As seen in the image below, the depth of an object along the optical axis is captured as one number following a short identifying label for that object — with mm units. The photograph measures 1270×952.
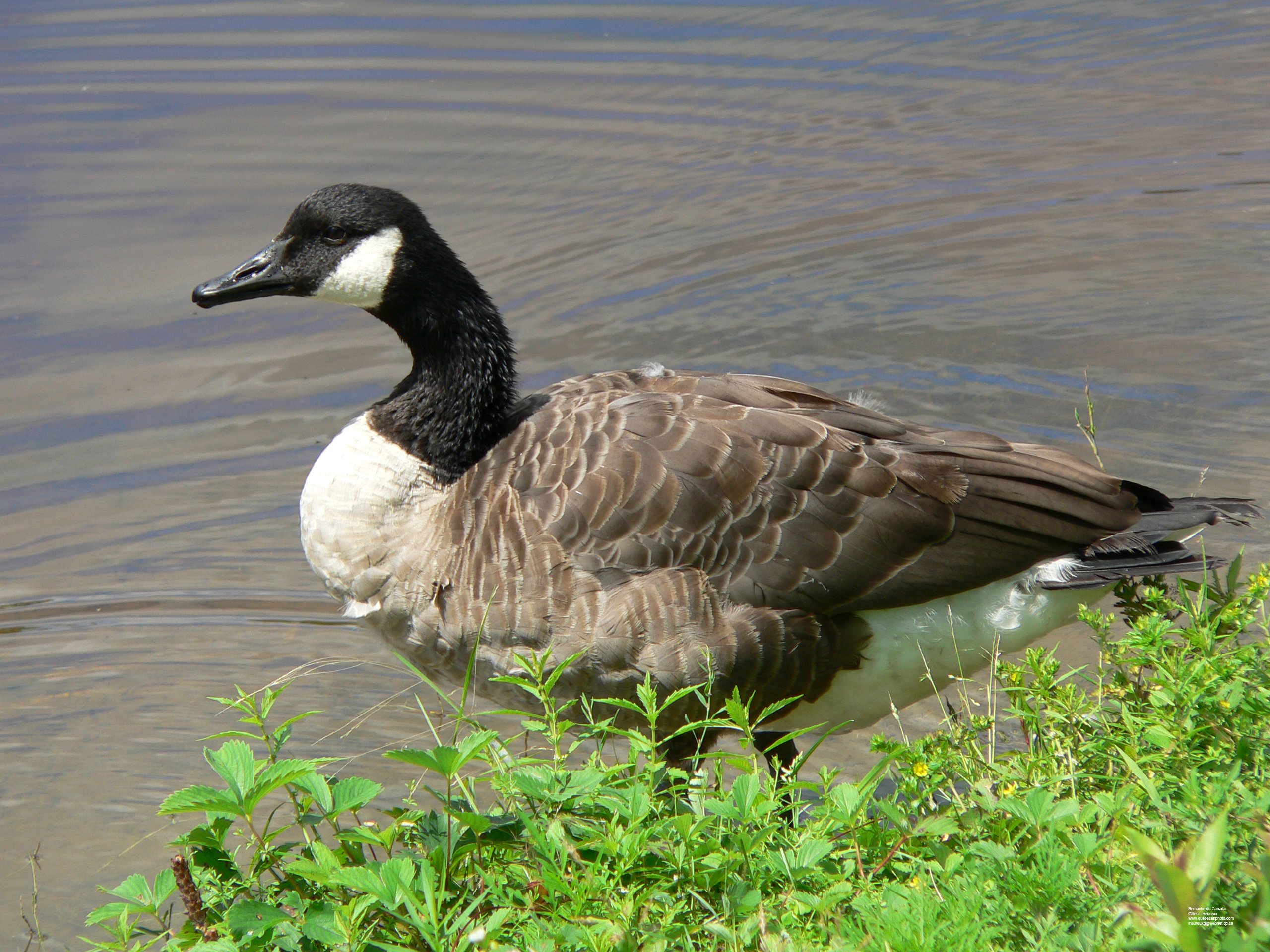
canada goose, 7859
